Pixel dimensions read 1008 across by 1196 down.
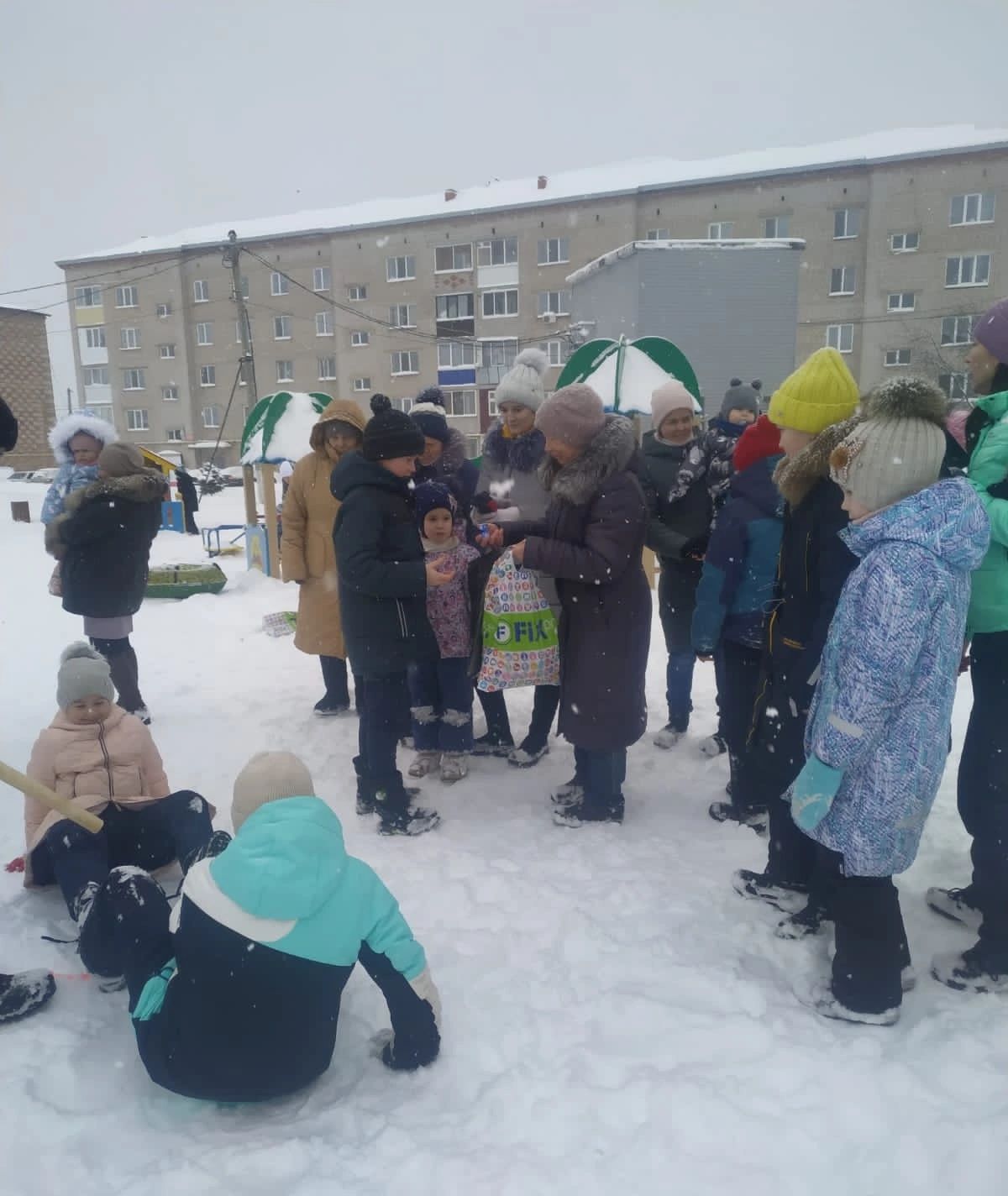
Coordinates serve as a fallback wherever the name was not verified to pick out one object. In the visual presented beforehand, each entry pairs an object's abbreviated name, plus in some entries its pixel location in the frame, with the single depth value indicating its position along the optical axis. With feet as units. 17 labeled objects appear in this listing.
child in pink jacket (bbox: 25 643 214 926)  9.90
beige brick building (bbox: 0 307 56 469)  127.54
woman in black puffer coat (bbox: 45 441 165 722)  14.79
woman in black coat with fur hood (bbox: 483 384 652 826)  10.85
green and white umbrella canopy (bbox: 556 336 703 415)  24.94
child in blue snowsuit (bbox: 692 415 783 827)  10.65
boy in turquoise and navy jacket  6.45
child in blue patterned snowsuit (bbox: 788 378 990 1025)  6.89
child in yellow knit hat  8.50
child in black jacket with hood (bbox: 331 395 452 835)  11.09
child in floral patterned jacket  13.11
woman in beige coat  16.15
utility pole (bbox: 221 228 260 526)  56.70
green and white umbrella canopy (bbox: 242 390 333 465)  31.50
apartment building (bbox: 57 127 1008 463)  101.09
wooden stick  8.82
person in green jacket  8.04
